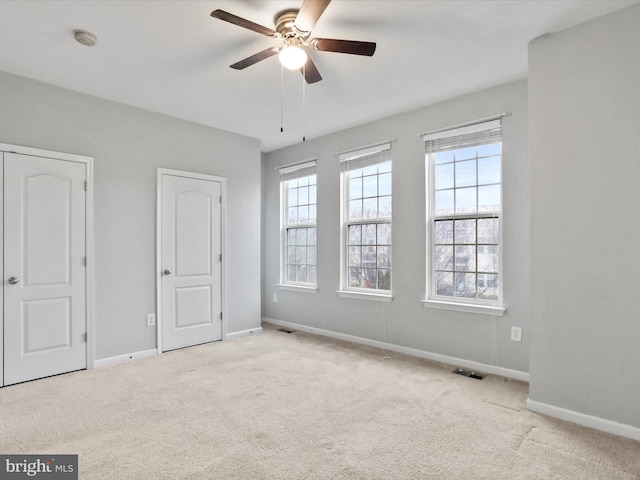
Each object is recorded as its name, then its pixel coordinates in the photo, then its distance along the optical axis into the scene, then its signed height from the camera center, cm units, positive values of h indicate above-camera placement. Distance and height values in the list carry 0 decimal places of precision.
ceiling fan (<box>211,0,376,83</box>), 213 +125
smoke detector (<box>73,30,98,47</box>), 264 +144
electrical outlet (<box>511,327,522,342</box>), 341 -87
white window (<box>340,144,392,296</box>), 448 +23
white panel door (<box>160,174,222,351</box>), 431 -26
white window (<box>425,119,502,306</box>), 362 +26
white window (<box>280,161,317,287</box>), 537 +22
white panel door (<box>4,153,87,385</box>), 327 -25
